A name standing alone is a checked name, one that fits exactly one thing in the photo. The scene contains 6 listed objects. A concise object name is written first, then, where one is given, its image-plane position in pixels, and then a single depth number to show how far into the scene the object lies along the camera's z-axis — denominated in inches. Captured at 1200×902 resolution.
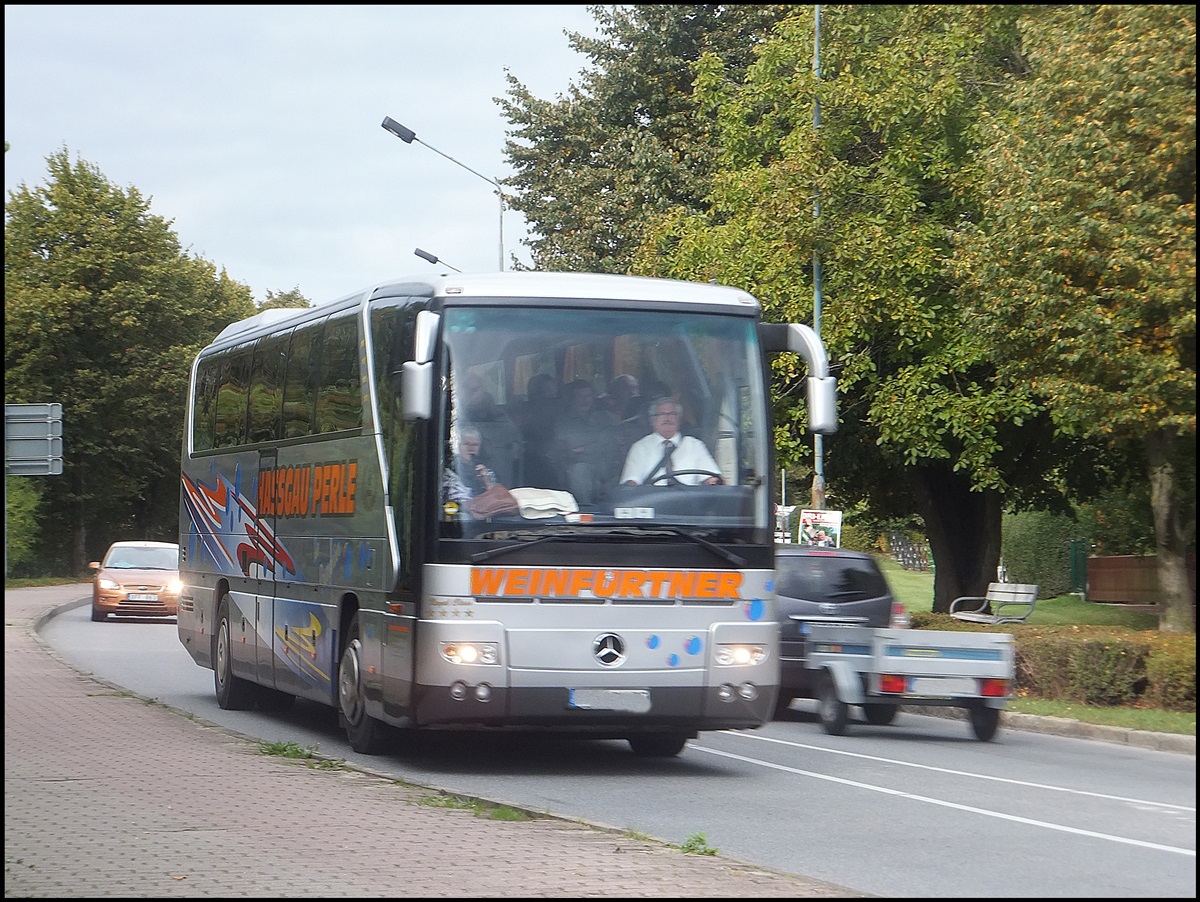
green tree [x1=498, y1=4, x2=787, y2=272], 1593.3
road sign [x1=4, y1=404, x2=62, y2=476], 884.0
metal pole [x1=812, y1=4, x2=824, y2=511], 1015.8
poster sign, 1061.1
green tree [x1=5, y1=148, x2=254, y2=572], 2578.7
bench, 1124.5
